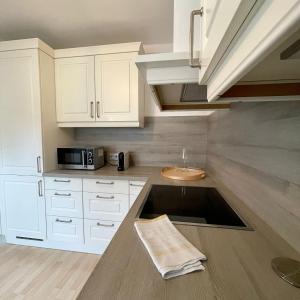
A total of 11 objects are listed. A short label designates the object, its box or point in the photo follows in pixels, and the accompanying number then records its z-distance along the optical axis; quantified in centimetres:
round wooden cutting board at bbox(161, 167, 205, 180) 161
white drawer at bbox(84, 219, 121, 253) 189
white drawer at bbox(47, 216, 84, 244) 194
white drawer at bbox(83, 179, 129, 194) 184
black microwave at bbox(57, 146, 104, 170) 205
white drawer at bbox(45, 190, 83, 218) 192
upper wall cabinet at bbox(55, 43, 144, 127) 196
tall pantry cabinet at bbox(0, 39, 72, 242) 186
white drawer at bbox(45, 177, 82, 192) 190
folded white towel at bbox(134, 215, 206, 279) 52
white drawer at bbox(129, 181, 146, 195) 182
